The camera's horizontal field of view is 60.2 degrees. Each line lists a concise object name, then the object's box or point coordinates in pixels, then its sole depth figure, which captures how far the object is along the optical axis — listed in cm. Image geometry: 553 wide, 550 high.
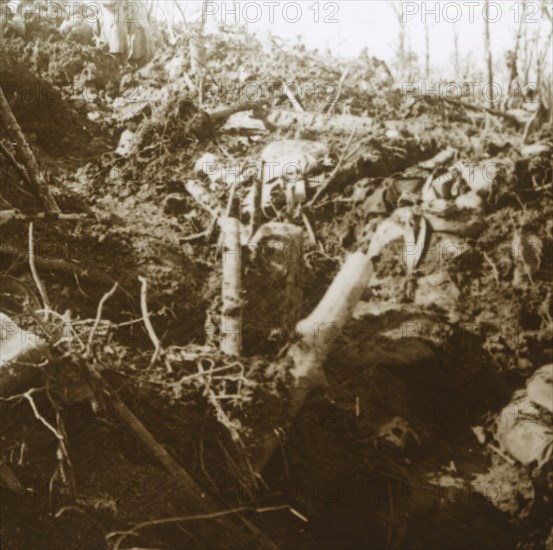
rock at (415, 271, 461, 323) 407
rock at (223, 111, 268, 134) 545
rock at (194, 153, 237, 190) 458
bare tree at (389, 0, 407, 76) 1052
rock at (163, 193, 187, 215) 446
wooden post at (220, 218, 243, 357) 297
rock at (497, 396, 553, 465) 326
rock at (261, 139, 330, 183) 464
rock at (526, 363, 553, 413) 351
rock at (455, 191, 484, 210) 449
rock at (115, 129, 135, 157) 502
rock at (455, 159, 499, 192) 463
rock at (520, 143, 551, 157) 493
